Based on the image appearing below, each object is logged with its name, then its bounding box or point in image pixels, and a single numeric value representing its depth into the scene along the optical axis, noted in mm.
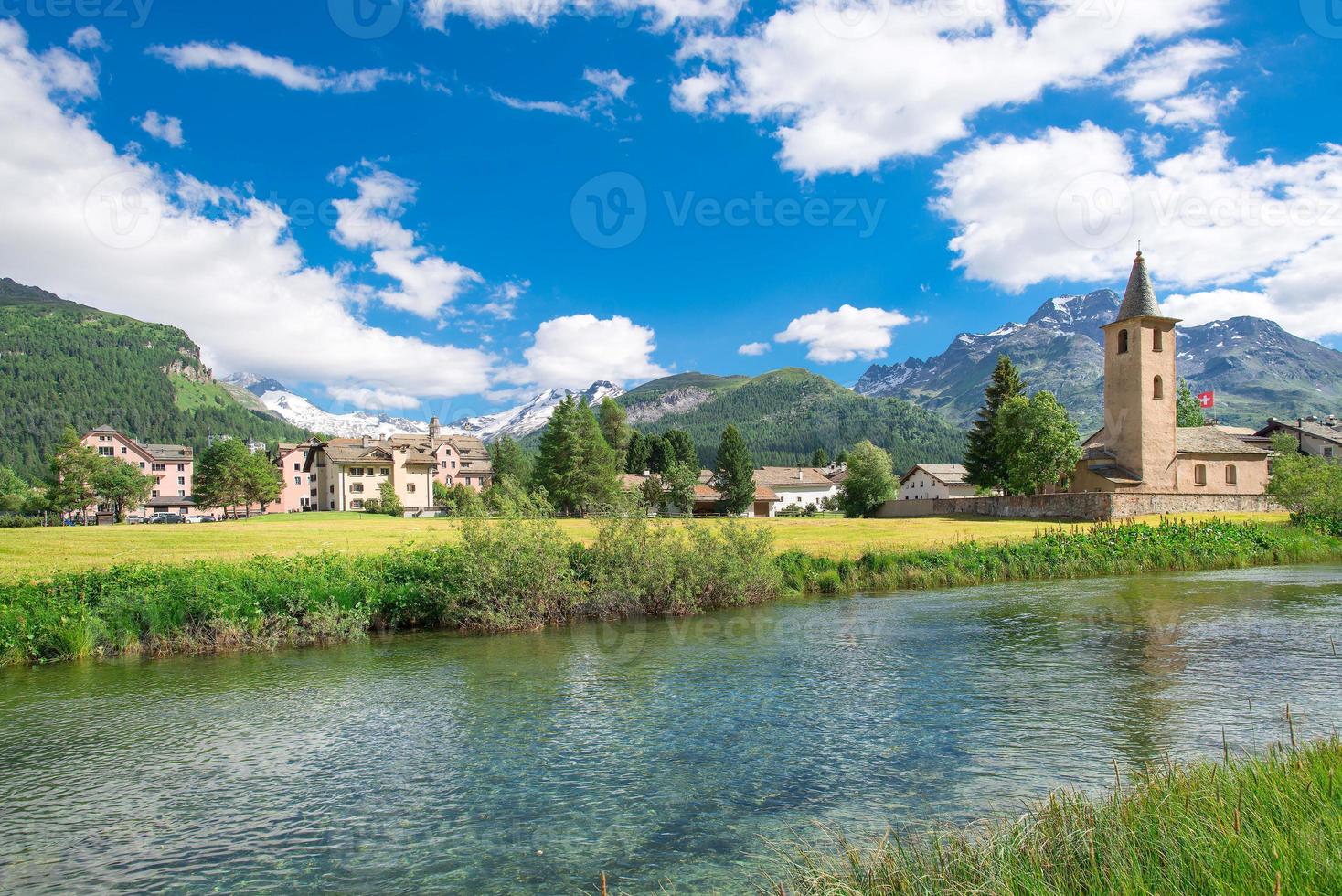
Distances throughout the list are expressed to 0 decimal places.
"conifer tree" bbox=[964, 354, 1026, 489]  78750
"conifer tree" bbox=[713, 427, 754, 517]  110875
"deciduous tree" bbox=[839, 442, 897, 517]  94875
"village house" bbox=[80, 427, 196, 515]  148625
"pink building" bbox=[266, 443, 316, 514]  129750
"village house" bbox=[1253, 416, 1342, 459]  95625
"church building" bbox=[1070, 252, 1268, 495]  71688
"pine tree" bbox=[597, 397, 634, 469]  113188
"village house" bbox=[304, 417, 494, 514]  107250
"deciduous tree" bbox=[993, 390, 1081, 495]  68562
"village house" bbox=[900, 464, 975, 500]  118938
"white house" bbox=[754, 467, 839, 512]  155250
